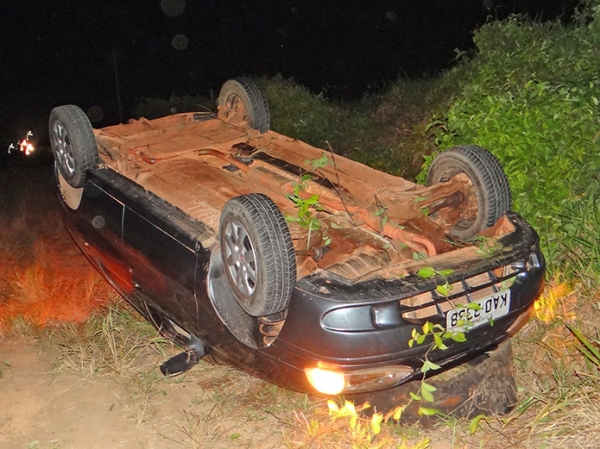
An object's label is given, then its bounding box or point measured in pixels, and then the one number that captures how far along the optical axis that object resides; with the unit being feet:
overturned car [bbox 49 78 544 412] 10.49
